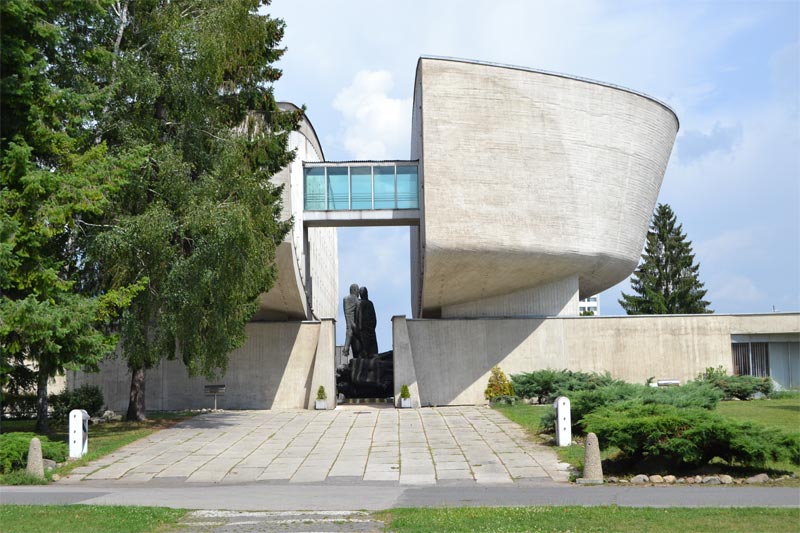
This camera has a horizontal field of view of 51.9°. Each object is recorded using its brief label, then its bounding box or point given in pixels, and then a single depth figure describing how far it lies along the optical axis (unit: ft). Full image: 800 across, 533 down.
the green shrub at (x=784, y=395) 89.08
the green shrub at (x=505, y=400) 90.58
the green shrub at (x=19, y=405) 68.54
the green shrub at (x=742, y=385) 88.17
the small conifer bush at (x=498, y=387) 94.43
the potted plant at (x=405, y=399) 95.35
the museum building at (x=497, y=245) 93.81
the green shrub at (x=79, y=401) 78.38
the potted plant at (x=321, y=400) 95.30
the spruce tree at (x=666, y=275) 178.81
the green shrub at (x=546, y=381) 85.03
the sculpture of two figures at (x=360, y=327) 116.06
